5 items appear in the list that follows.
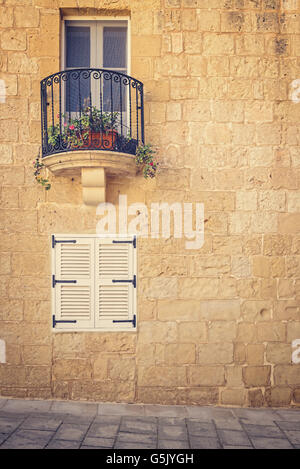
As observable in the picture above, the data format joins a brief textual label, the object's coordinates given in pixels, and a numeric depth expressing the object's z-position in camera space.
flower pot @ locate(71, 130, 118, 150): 4.34
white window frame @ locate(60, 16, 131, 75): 4.98
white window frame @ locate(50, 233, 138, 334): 4.70
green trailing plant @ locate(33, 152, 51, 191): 4.69
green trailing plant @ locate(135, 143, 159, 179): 4.55
